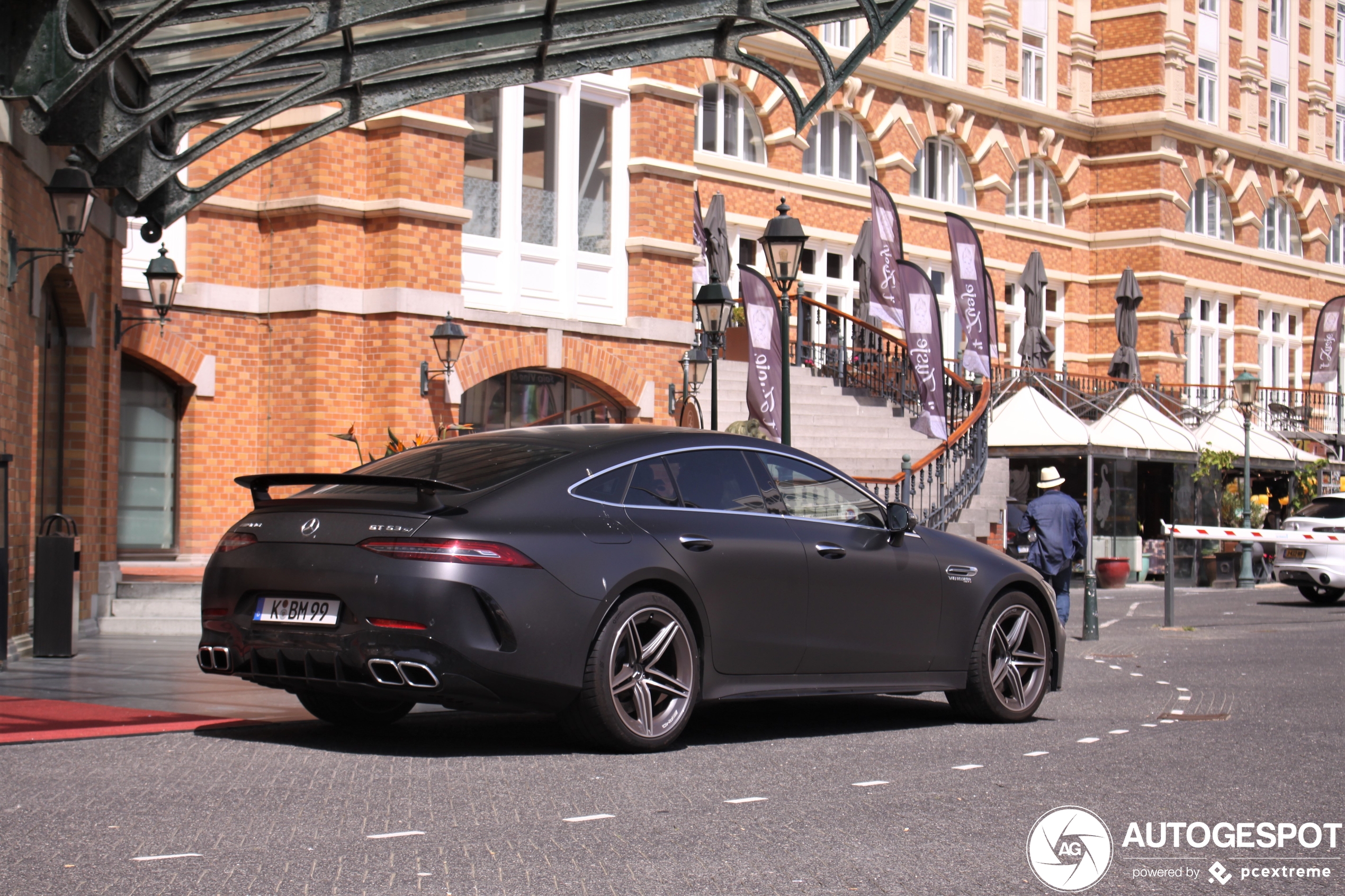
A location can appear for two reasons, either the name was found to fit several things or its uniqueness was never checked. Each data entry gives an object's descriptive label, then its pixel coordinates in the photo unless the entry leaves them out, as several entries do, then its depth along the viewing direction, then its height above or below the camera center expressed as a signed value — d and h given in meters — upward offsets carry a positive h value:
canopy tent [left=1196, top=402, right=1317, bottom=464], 29.19 +0.56
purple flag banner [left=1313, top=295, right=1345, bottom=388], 38.81 +3.09
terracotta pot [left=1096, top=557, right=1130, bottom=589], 26.56 -1.71
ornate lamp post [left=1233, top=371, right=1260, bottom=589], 27.61 +0.25
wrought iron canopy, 10.16 +2.85
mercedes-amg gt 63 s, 6.74 -0.57
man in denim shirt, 15.11 -0.64
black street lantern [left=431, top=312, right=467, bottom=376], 18.38 +1.34
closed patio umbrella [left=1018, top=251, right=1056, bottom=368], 33.19 +3.08
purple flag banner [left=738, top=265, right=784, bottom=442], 20.28 +1.40
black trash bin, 11.69 -1.04
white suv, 21.98 -1.26
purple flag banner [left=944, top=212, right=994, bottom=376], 24.70 +2.79
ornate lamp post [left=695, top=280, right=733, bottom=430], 17.70 +1.67
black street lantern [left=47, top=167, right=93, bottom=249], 10.88 +1.72
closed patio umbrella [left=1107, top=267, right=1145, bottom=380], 35.22 +3.17
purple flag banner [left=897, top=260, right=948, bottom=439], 22.58 +1.69
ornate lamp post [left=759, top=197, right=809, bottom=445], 14.66 +1.92
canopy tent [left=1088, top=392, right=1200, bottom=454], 25.66 +0.61
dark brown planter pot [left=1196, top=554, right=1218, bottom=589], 27.86 -1.77
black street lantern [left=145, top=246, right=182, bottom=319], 16.48 +1.77
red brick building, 18.67 +3.26
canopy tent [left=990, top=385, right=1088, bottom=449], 25.56 +0.68
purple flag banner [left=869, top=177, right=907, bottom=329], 22.00 +2.85
